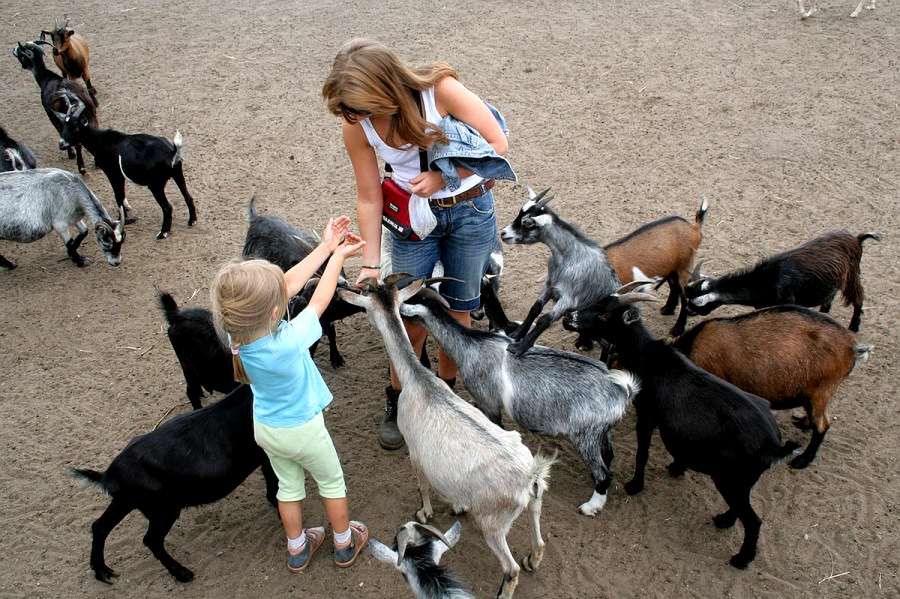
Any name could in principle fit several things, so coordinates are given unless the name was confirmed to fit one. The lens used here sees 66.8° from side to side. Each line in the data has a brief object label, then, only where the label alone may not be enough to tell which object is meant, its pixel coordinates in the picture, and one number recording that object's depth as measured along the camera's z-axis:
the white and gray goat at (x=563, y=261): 5.12
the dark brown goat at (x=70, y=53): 8.92
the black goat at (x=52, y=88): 7.52
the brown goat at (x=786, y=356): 4.12
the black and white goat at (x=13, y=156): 7.16
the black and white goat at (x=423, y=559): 2.93
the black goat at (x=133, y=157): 6.60
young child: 2.95
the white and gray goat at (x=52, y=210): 6.35
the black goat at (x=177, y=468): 3.54
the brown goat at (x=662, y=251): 5.36
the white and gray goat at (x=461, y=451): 3.32
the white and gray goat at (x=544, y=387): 3.92
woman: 3.02
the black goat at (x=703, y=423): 3.56
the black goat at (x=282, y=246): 5.13
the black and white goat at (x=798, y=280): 4.96
